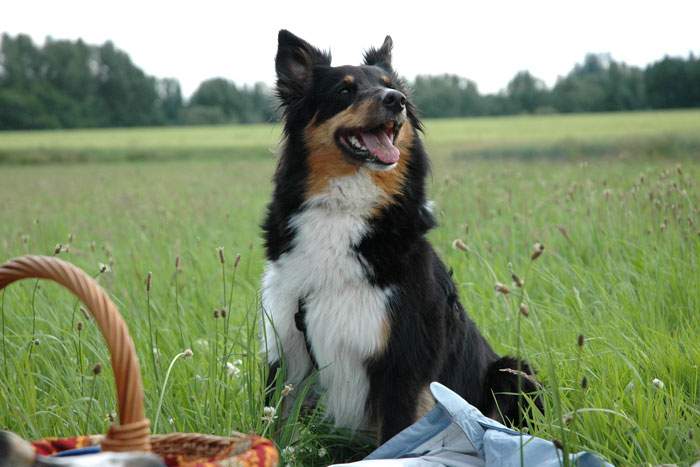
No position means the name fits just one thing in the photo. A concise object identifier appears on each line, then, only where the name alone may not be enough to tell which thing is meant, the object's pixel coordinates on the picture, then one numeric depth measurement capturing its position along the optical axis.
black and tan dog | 2.97
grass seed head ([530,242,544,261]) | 1.82
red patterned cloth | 1.83
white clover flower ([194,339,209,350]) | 3.85
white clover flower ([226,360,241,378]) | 3.23
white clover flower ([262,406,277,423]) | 2.60
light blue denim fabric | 2.42
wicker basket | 1.77
